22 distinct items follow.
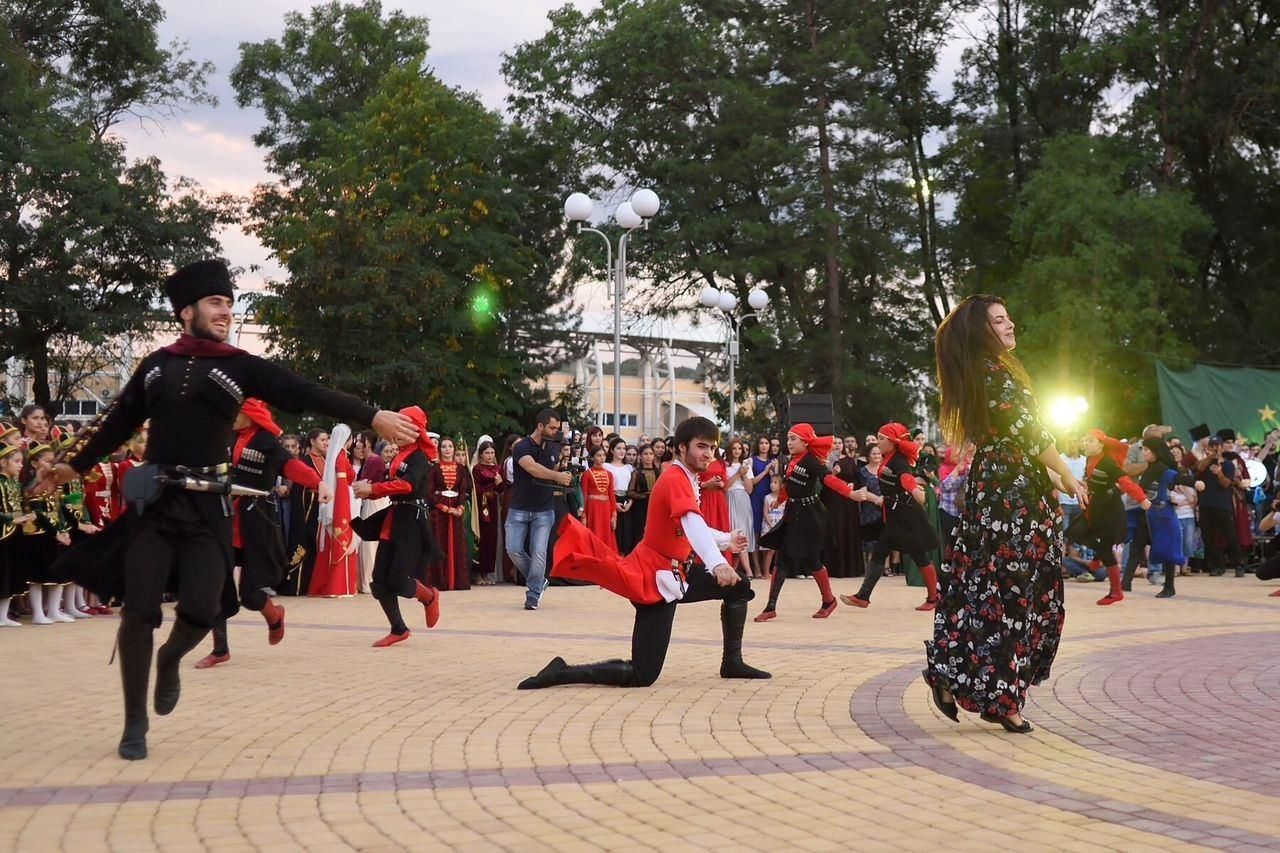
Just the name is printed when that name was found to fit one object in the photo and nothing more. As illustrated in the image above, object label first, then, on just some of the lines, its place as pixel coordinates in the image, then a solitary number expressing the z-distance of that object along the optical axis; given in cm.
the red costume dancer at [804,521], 1449
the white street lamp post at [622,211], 2258
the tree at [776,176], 3903
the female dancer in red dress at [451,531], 1909
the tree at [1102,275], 3641
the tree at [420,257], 3828
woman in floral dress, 739
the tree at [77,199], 3544
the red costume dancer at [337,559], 1866
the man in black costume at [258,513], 977
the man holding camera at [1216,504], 2205
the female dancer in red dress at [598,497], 2109
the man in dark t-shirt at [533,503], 1658
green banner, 3008
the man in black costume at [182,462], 675
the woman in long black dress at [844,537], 2362
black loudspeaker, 2641
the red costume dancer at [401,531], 1189
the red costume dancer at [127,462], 1585
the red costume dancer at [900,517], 1530
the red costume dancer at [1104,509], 1665
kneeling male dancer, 891
